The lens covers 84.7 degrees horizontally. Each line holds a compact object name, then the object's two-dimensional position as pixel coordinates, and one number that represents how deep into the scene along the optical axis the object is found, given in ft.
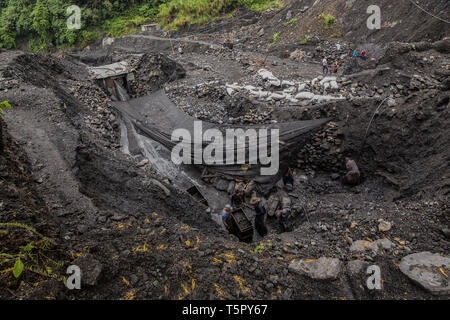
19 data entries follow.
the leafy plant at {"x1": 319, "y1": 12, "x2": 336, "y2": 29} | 42.24
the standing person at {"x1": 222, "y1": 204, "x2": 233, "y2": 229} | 20.03
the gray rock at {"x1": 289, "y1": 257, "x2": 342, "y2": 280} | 11.06
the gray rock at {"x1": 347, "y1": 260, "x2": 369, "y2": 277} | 11.28
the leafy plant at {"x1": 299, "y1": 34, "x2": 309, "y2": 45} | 42.22
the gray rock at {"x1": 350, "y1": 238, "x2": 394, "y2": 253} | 12.95
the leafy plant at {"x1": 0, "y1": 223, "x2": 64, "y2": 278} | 8.56
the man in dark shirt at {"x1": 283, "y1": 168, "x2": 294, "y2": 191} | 24.50
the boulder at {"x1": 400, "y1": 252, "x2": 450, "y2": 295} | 10.21
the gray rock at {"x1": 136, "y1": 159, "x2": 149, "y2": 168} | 25.71
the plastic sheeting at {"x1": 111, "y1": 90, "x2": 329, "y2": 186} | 23.79
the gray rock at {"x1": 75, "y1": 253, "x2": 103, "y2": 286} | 8.98
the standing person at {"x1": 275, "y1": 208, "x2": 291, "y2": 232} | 20.65
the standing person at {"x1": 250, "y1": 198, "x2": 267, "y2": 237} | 20.99
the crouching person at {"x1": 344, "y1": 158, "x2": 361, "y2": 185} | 22.56
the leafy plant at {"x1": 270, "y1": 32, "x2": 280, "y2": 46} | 47.97
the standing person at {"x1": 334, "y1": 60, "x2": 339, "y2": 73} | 34.82
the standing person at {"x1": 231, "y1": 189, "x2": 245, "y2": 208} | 23.04
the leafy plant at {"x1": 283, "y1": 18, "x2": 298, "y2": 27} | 48.13
